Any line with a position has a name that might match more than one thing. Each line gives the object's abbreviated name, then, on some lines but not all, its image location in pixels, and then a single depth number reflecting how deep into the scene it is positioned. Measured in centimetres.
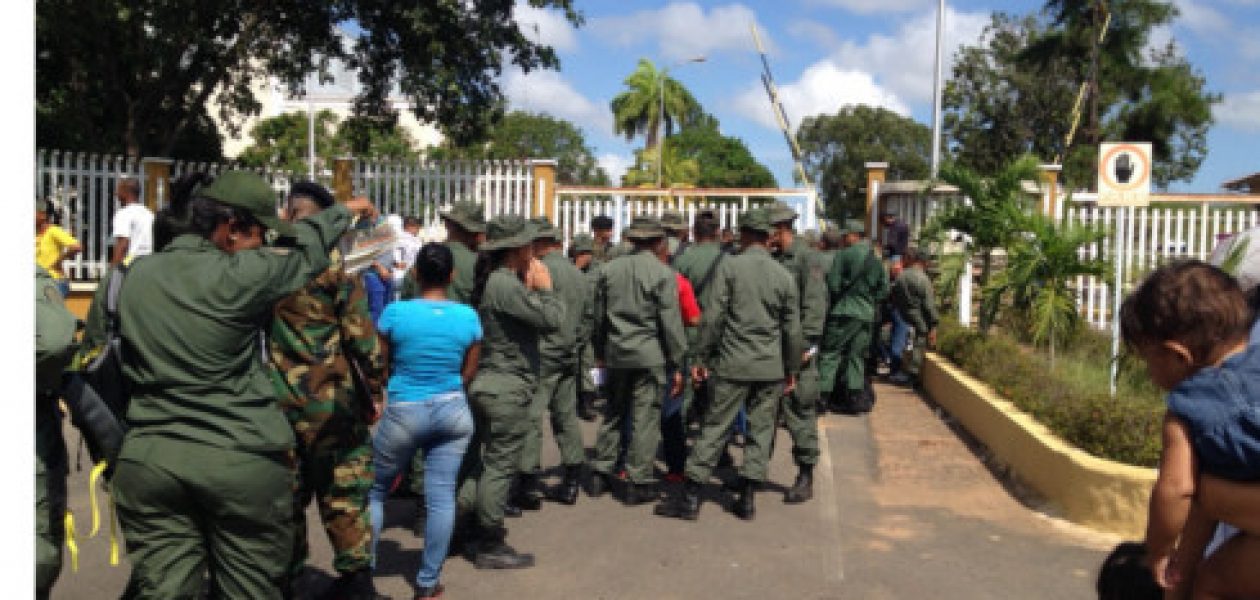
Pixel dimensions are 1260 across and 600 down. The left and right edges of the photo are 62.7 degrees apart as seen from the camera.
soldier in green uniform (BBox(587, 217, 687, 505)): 666
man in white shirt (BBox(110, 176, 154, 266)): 1045
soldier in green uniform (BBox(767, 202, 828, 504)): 697
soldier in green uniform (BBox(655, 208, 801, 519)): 640
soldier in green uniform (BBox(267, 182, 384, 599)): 436
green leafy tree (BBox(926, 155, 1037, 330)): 1014
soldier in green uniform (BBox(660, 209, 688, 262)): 893
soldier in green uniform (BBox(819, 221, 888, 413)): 970
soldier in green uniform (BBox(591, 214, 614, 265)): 1011
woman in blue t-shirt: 460
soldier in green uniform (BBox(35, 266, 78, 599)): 320
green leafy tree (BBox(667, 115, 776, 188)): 6575
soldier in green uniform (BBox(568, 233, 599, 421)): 938
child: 225
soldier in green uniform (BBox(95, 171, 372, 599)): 315
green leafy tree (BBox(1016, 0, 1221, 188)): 2330
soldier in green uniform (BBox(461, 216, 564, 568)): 539
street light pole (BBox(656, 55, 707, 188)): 4520
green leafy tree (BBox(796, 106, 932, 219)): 5322
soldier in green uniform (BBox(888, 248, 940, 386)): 1110
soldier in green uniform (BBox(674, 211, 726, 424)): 734
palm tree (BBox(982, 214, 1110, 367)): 947
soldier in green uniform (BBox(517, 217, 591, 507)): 650
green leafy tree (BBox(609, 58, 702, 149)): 5644
